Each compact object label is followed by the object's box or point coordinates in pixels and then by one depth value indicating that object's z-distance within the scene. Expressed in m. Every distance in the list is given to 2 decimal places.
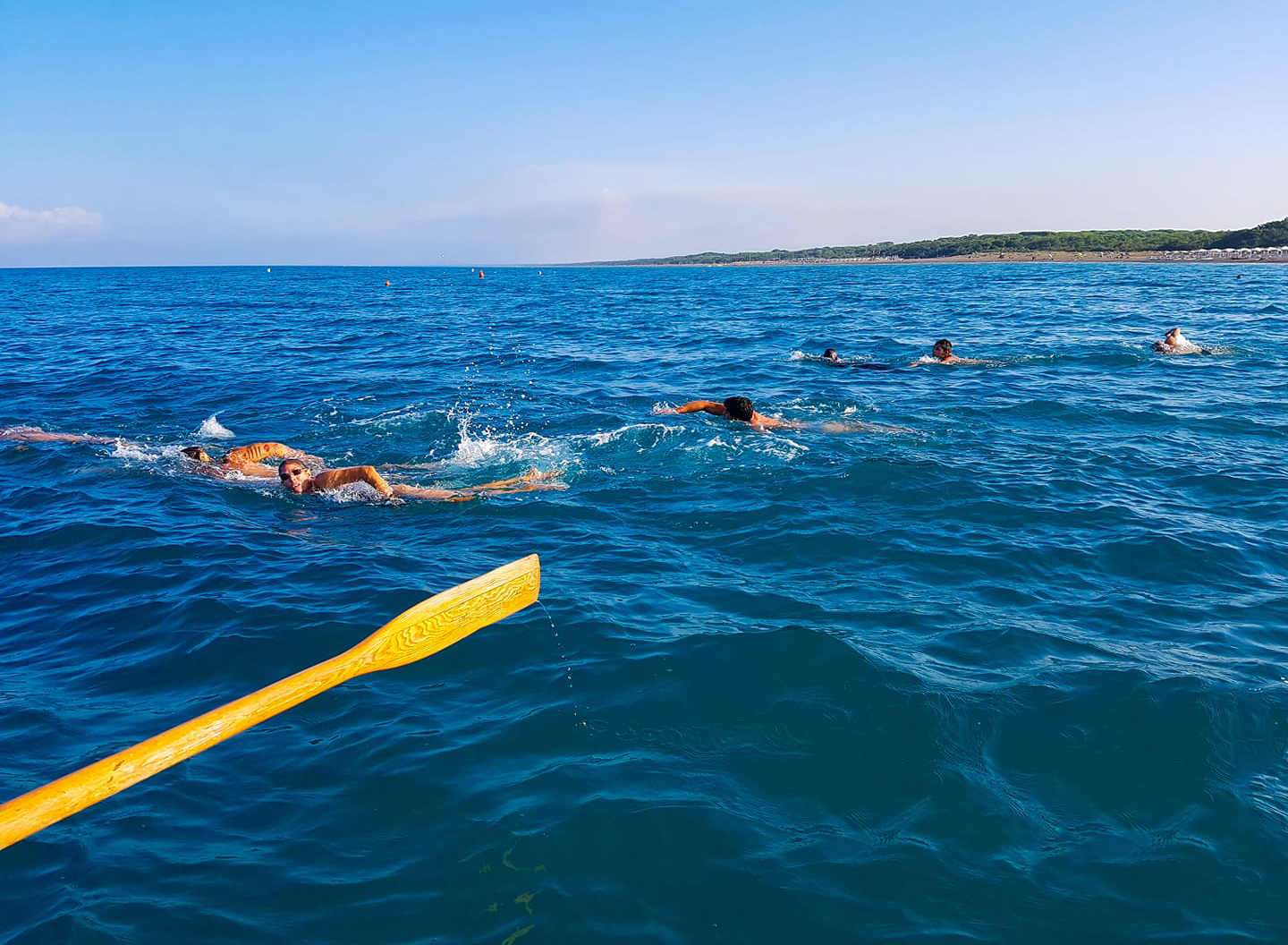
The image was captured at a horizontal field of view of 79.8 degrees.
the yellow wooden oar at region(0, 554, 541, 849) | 3.72
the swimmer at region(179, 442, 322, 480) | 12.77
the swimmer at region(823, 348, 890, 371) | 23.12
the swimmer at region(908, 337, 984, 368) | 22.36
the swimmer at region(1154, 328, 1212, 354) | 22.47
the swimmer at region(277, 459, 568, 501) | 11.53
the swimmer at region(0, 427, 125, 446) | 15.38
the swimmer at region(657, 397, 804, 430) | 14.82
